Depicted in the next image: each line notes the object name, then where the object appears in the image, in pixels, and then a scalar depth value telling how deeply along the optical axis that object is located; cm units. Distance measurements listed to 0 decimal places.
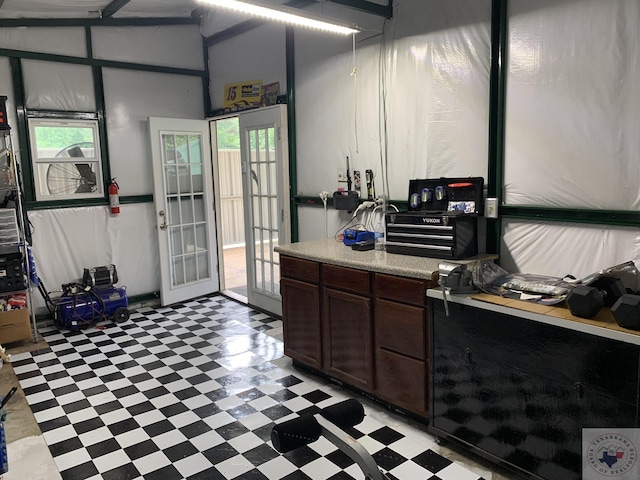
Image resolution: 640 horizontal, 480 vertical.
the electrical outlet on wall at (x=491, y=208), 301
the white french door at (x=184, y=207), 536
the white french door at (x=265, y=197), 472
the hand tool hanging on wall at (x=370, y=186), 387
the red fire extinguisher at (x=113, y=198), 512
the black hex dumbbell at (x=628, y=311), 189
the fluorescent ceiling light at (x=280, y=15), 267
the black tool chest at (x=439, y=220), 293
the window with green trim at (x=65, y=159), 479
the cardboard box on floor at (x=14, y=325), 423
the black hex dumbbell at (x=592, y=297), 204
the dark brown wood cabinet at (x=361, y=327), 277
